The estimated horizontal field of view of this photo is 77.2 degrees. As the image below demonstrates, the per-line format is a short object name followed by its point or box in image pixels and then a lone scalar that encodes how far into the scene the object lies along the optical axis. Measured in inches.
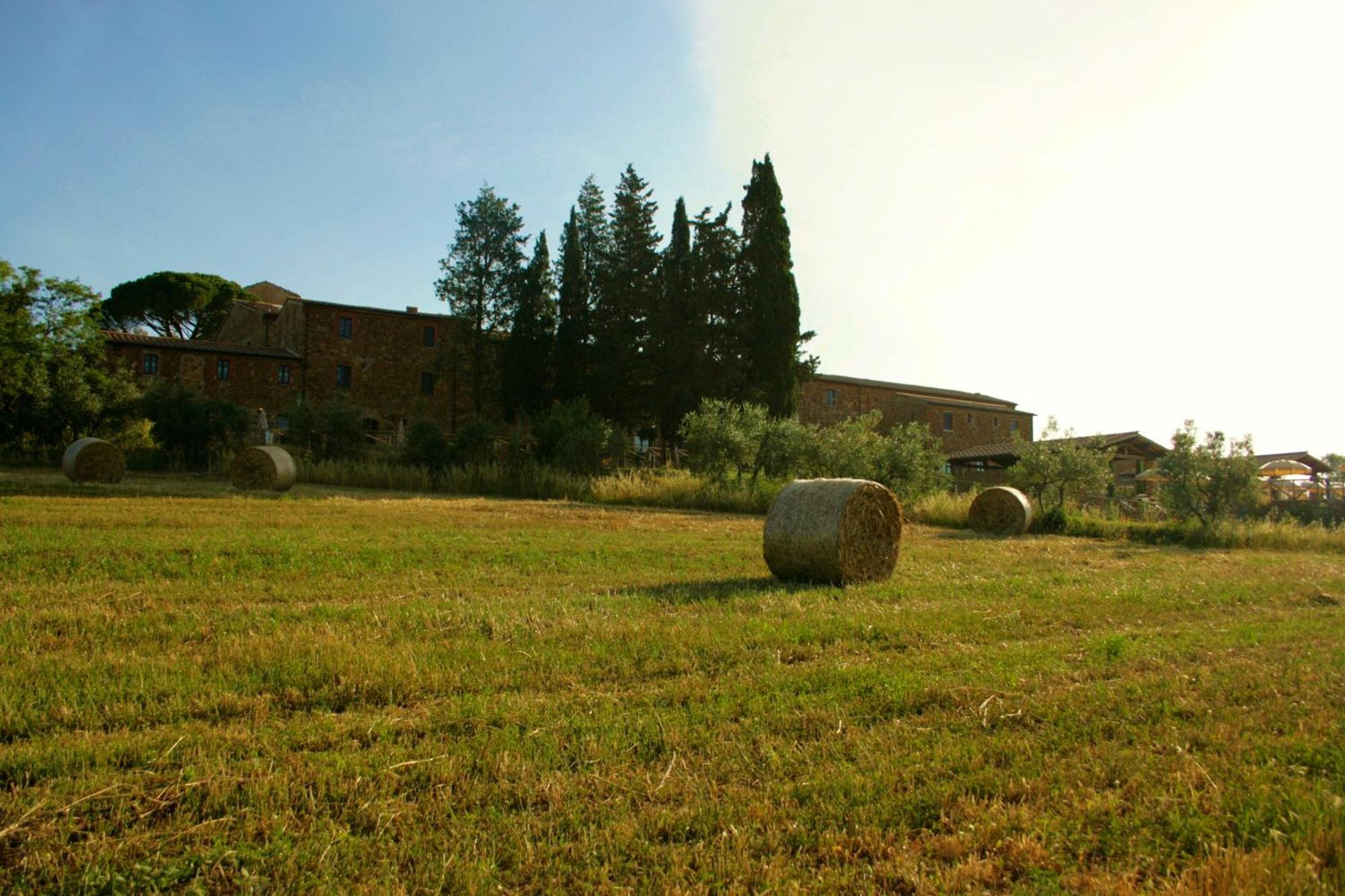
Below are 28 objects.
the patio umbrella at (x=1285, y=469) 1296.8
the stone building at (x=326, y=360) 1690.5
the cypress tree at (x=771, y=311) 1478.8
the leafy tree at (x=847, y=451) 957.8
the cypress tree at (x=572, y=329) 1633.9
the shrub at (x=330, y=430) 1192.2
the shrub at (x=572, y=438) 1070.4
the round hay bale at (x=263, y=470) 842.2
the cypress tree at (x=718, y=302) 1466.5
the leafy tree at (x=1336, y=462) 1207.6
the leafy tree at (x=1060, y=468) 844.6
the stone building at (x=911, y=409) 2277.3
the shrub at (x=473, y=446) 1135.6
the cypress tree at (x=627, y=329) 1605.6
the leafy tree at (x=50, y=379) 1137.4
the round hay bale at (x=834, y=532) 371.6
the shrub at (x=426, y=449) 1120.8
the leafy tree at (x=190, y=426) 1123.9
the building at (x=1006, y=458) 1877.5
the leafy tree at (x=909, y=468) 946.7
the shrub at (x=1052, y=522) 788.6
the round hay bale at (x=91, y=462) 842.2
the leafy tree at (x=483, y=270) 1856.5
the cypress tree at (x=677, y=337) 1480.1
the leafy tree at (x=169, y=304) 2400.3
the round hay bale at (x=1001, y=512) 742.5
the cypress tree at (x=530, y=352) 1679.4
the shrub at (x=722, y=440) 983.0
